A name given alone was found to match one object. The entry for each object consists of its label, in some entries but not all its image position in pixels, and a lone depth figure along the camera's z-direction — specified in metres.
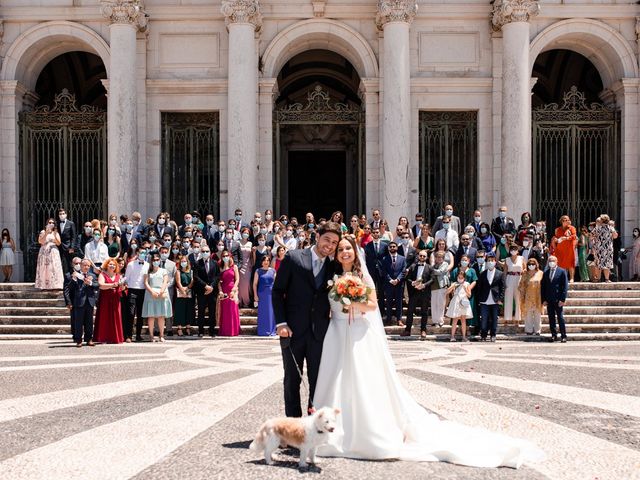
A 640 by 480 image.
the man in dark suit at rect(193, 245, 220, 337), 17.72
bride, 6.89
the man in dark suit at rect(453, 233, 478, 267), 18.03
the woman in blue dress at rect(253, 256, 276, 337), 17.78
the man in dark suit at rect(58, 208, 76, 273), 20.44
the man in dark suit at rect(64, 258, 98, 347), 15.91
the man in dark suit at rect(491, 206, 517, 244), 20.31
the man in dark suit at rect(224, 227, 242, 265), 18.80
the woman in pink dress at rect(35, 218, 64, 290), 19.98
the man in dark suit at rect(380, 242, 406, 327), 17.75
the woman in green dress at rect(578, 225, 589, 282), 21.42
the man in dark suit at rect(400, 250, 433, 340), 17.22
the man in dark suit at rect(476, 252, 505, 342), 17.02
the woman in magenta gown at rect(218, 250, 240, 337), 17.62
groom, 7.41
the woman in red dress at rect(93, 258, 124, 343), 16.59
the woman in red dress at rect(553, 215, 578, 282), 20.47
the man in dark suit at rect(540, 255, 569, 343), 16.88
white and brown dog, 6.47
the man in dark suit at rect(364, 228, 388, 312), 17.94
